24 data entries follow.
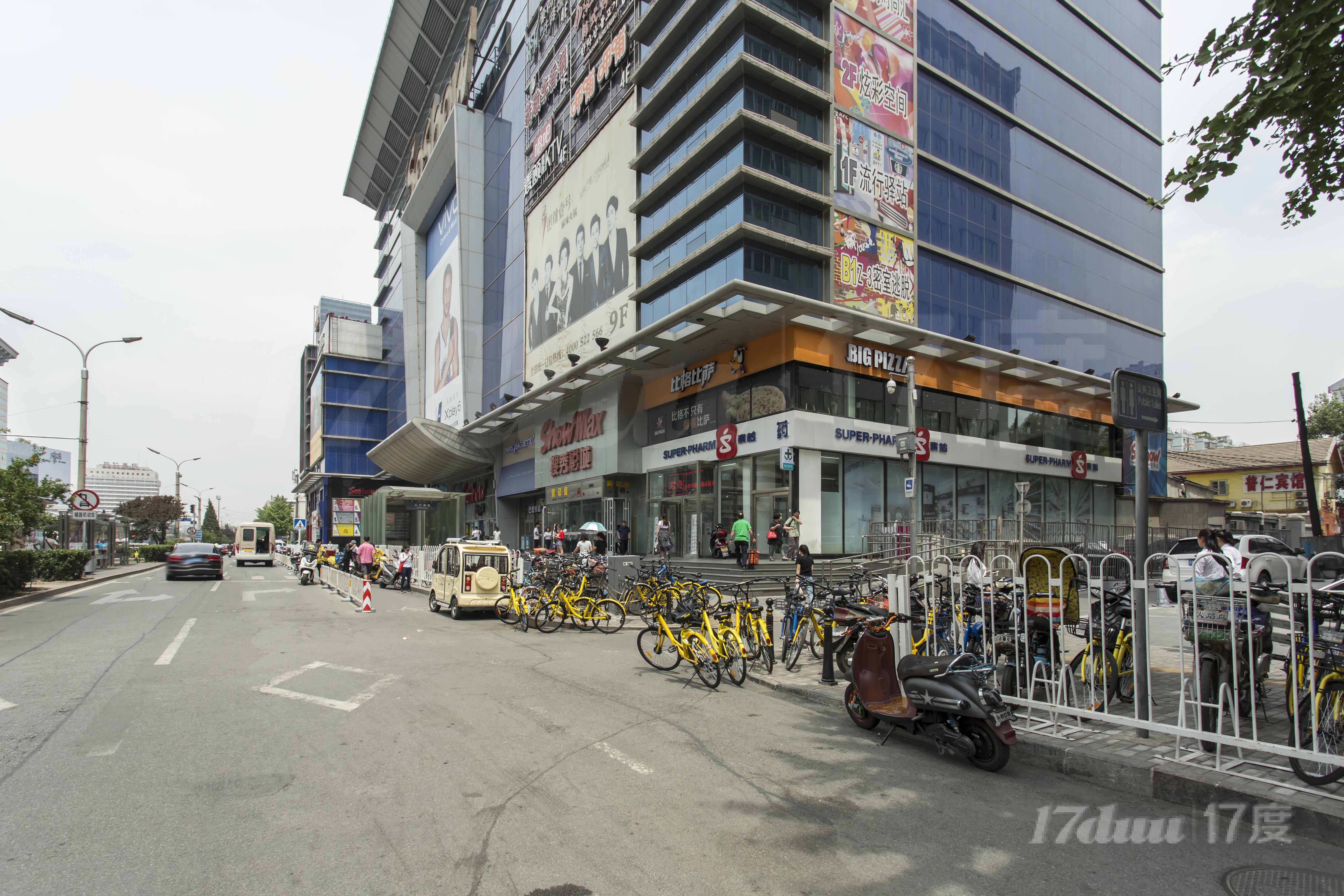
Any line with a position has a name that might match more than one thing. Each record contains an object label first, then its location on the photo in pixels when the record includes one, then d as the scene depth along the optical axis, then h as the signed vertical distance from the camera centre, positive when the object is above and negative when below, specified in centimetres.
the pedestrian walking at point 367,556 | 2648 -211
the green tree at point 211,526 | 13771 -566
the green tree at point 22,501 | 1895 -4
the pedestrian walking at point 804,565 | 1455 -135
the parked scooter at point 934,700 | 582 -175
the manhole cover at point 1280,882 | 378 -207
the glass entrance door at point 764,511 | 2362 -41
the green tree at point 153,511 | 7469 -128
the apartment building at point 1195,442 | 6644 +620
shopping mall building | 2402 +977
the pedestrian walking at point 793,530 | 2144 -95
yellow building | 4822 +175
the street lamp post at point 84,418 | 2503 +287
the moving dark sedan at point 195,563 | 2870 -256
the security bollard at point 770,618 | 967 -163
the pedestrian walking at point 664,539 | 2412 -134
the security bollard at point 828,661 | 871 -197
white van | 4662 -293
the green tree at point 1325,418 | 5241 +595
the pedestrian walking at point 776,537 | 2247 -120
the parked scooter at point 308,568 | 2833 -274
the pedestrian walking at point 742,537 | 2084 -112
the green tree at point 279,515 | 13912 -330
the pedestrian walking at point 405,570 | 2623 -262
